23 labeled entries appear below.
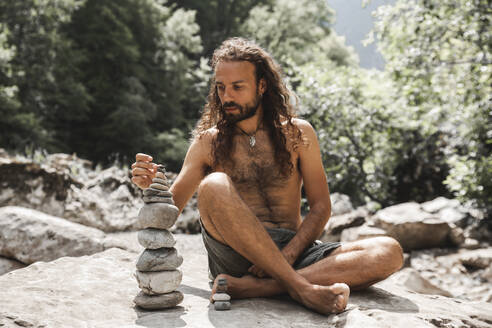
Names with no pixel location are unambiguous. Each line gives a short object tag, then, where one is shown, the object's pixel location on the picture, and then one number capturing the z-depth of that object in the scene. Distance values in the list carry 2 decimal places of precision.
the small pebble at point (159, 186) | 2.44
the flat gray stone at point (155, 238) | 2.36
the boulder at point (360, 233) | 7.65
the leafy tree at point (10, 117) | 11.55
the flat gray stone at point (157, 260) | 2.33
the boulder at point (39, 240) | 4.56
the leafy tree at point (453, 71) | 6.95
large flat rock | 2.09
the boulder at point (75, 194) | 6.31
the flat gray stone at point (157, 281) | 2.32
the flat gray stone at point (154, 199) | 2.42
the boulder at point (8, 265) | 4.71
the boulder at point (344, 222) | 8.41
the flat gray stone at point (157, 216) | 2.38
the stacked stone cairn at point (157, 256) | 2.34
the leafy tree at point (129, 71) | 16.86
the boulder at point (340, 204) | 9.77
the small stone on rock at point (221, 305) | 2.31
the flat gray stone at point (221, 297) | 2.35
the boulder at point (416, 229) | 7.85
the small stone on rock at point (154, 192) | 2.42
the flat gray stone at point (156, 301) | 2.34
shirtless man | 2.47
